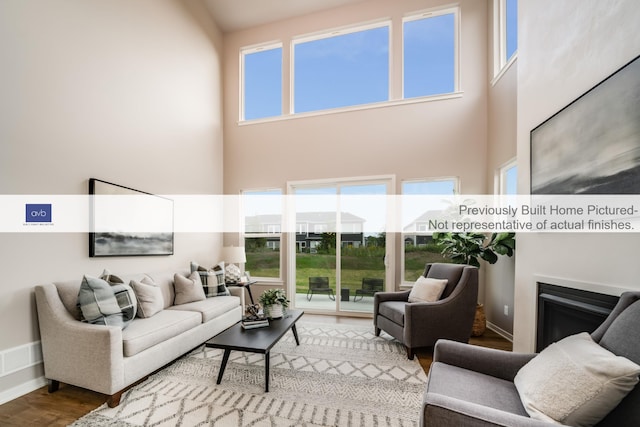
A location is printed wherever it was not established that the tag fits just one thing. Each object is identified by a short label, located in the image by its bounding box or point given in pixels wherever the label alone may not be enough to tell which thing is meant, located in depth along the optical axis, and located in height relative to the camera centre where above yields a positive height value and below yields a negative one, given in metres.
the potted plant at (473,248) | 3.51 -0.47
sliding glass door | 4.60 -0.56
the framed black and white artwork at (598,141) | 1.42 +0.43
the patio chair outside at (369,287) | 4.57 -1.22
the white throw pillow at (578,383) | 1.07 -0.70
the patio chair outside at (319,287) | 4.79 -1.29
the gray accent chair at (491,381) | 1.09 -0.85
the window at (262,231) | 5.07 -0.38
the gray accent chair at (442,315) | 2.92 -1.09
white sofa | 2.10 -1.09
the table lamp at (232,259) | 4.46 -0.76
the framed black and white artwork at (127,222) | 2.92 -0.14
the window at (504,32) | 3.59 +2.40
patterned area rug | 1.95 -1.44
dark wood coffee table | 2.27 -1.11
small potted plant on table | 2.96 -0.97
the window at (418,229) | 4.38 -0.27
